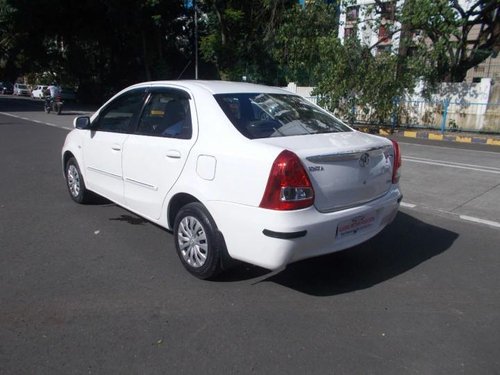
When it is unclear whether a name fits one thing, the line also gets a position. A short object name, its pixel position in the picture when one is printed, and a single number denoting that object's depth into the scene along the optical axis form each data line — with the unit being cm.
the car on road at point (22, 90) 4916
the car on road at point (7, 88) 5362
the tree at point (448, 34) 1508
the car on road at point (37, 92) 4172
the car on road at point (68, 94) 3530
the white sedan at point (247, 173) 330
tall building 1700
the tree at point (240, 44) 2861
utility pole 3062
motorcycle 2208
